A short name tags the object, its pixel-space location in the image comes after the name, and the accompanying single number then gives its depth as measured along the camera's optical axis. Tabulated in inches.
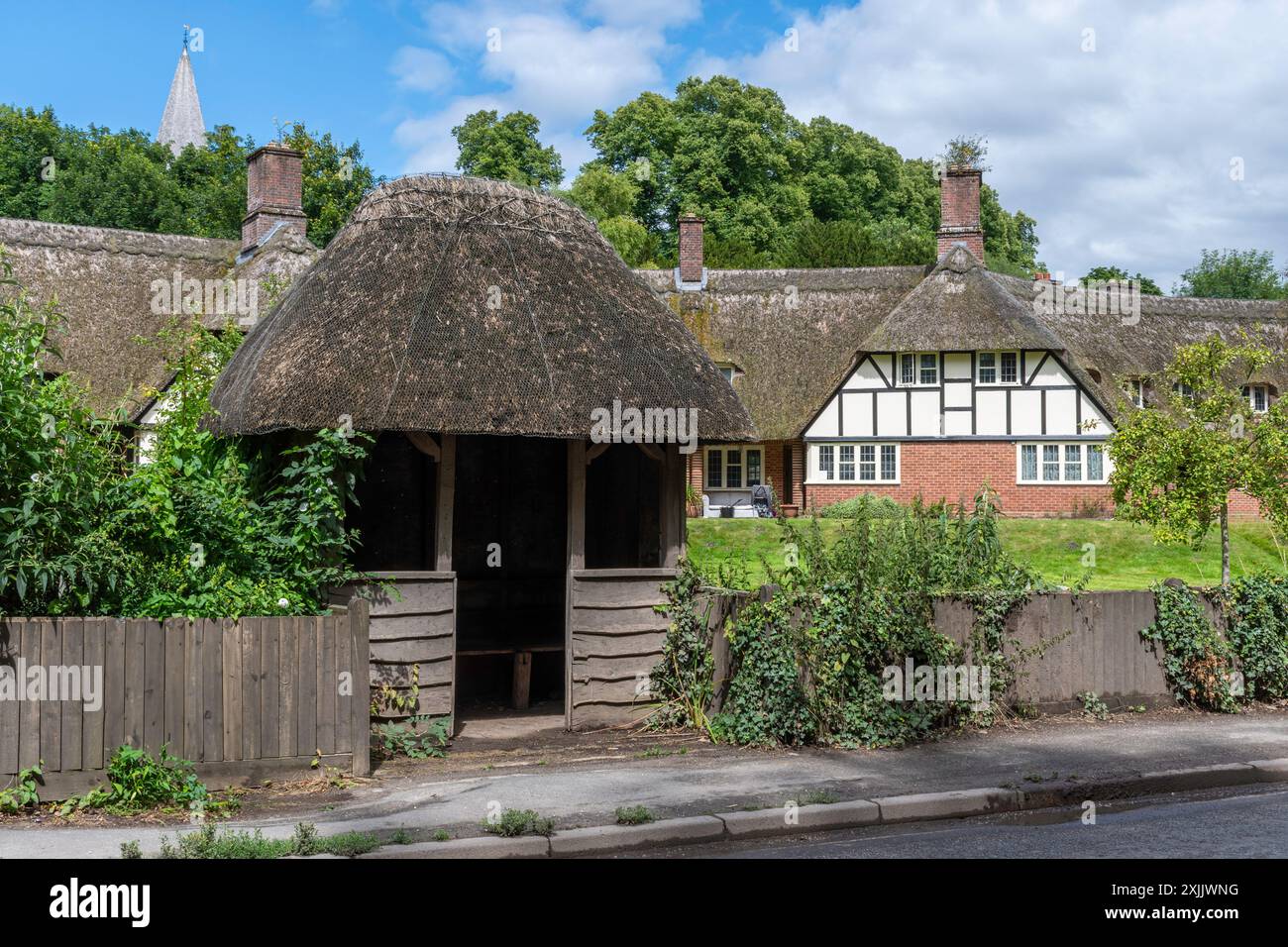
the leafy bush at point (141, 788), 331.0
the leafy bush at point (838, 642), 418.6
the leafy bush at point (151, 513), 340.2
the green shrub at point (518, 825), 302.5
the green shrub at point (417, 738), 413.4
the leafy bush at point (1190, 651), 493.0
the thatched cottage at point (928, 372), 1441.9
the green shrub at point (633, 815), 312.5
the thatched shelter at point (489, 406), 430.9
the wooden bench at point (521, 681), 522.6
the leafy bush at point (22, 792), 323.3
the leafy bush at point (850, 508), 1250.6
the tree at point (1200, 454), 664.4
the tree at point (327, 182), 1843.0
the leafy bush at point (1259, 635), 504.1
